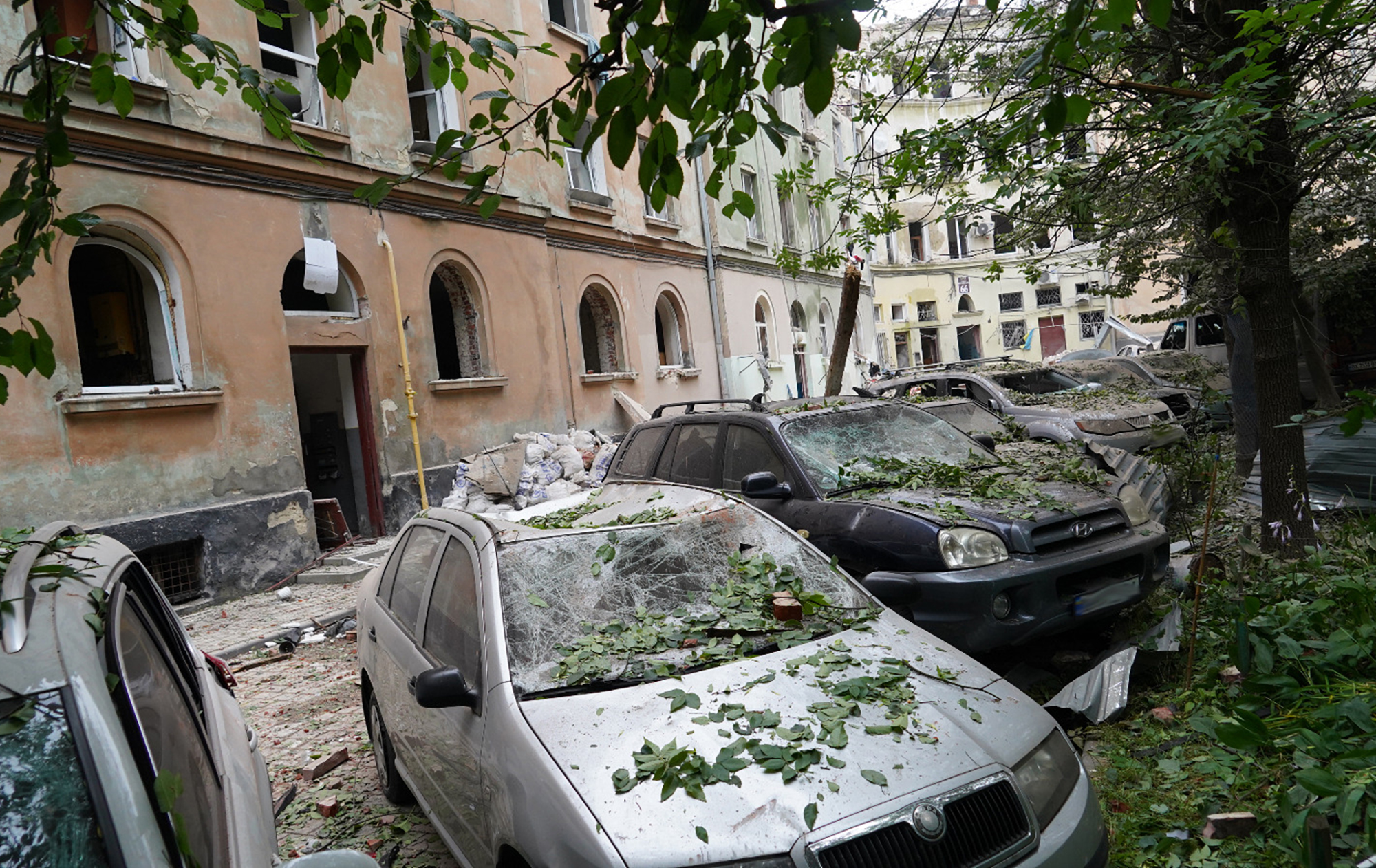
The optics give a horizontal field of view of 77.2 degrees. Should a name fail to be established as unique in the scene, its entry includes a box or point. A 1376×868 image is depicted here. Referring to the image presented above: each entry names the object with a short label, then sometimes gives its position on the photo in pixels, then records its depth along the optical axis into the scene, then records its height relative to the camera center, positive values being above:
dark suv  4.50 -0.82
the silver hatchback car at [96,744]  1.57 -0.56
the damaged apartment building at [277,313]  8.95 +1.72
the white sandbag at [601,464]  13.56 -0.83
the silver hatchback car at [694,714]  2.38 -1.04
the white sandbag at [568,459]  13.77 -0.69
